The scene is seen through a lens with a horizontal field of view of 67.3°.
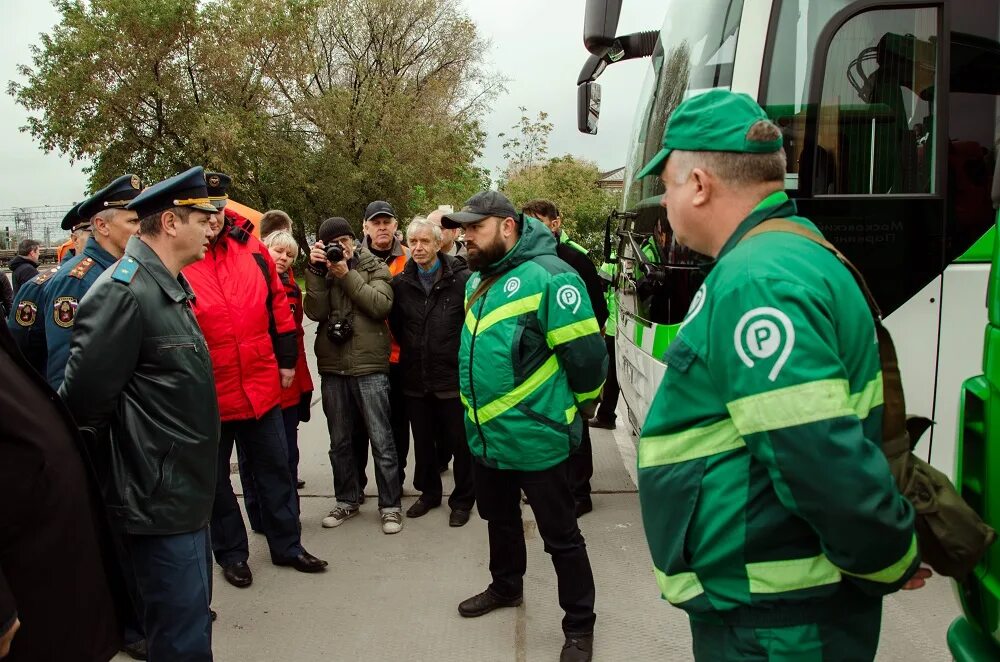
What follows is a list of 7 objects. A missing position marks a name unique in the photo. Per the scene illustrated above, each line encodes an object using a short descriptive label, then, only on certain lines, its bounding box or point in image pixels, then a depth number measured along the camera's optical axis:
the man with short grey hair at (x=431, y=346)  4.69
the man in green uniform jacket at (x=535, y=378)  3.07
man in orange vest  5.13
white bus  3.04
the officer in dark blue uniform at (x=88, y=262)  3.29
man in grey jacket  4.57
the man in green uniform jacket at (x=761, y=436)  1.35
